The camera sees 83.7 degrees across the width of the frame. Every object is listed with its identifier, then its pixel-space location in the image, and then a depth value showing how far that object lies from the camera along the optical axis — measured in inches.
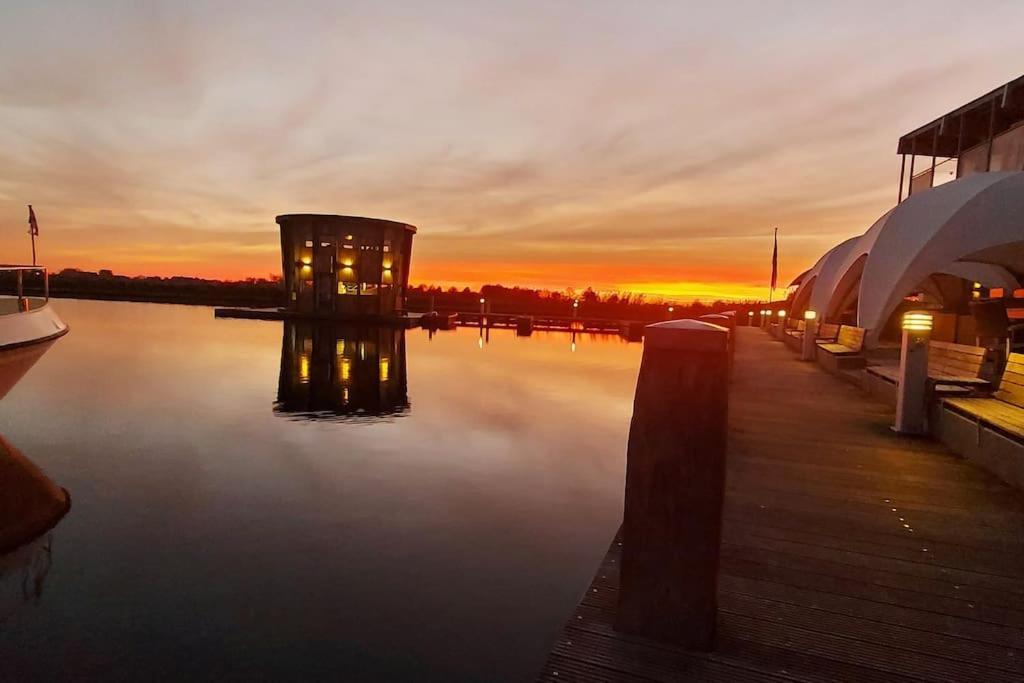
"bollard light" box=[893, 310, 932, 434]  259.3
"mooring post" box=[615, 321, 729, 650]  101.3
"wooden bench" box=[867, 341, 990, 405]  271.0
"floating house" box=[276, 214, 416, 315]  1524.4
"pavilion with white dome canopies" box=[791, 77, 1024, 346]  506.0
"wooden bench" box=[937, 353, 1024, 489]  200.4
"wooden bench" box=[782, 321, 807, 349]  755.7
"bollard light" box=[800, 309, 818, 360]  624.4
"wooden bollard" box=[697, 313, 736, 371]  289.8
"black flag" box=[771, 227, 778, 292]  1583.9
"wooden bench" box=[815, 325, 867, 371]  488.7
